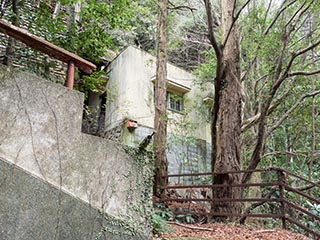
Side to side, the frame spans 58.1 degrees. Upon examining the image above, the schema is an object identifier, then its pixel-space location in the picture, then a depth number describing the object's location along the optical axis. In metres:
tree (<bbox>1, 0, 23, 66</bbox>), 4.22
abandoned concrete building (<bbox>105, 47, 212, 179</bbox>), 9.59
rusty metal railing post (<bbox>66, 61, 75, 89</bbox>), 2.98
